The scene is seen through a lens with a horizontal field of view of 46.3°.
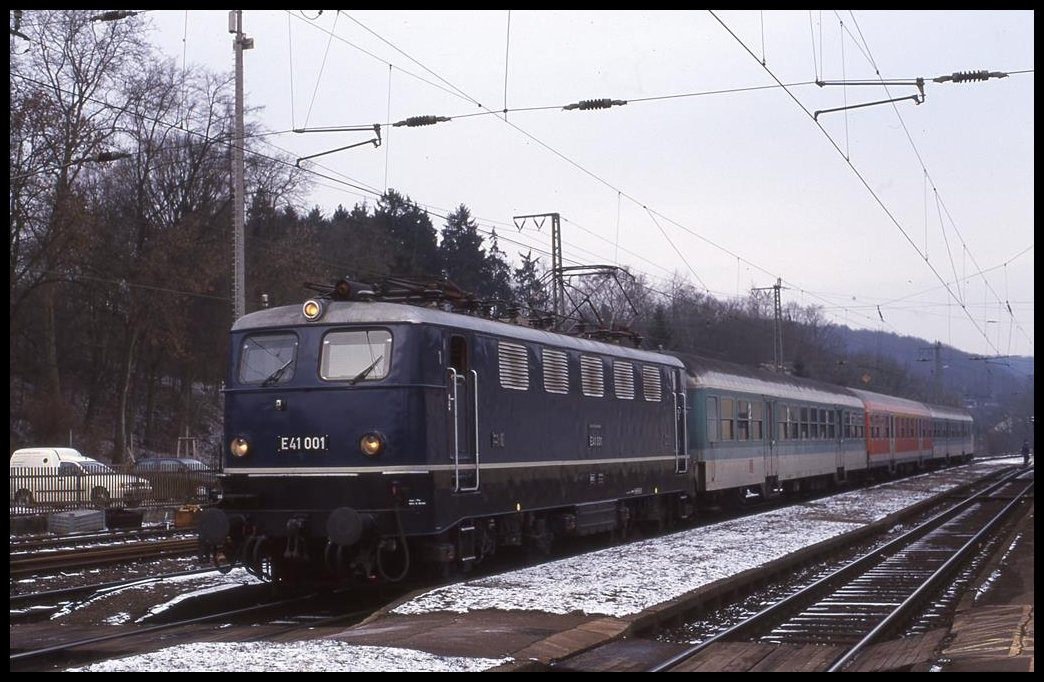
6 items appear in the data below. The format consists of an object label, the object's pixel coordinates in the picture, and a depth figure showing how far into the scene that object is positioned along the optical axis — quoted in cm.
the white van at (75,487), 3006
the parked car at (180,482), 3253
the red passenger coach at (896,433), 4544
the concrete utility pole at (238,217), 2777
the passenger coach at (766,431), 2623
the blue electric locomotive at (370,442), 1390
